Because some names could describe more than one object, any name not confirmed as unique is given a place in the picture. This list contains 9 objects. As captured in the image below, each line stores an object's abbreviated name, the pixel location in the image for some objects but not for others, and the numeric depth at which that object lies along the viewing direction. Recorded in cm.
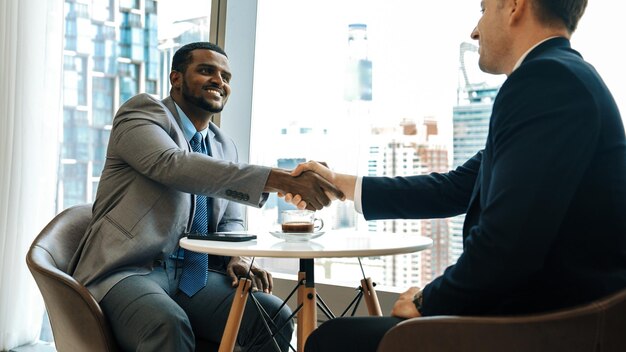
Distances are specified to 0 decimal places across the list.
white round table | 182
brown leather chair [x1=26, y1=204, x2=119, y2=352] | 207
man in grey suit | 214
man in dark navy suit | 137
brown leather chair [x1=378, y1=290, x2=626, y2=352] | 132
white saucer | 210
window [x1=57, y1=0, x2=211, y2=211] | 385
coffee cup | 213
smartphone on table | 211
